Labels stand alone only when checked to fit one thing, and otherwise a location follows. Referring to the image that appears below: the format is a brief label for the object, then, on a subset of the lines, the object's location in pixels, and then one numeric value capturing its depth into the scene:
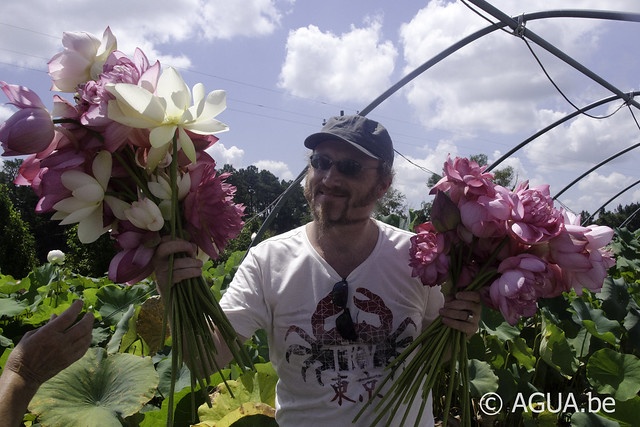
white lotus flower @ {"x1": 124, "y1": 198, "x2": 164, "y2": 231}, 1.24
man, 1.74
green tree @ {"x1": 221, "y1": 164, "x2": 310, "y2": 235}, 52.91
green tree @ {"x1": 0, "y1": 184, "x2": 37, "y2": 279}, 14.23
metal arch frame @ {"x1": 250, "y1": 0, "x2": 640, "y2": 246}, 4.60
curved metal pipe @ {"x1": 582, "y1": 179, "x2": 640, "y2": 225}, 13.67
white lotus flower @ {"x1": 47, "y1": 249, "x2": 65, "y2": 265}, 5.36
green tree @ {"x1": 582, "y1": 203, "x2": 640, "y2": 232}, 37.57
